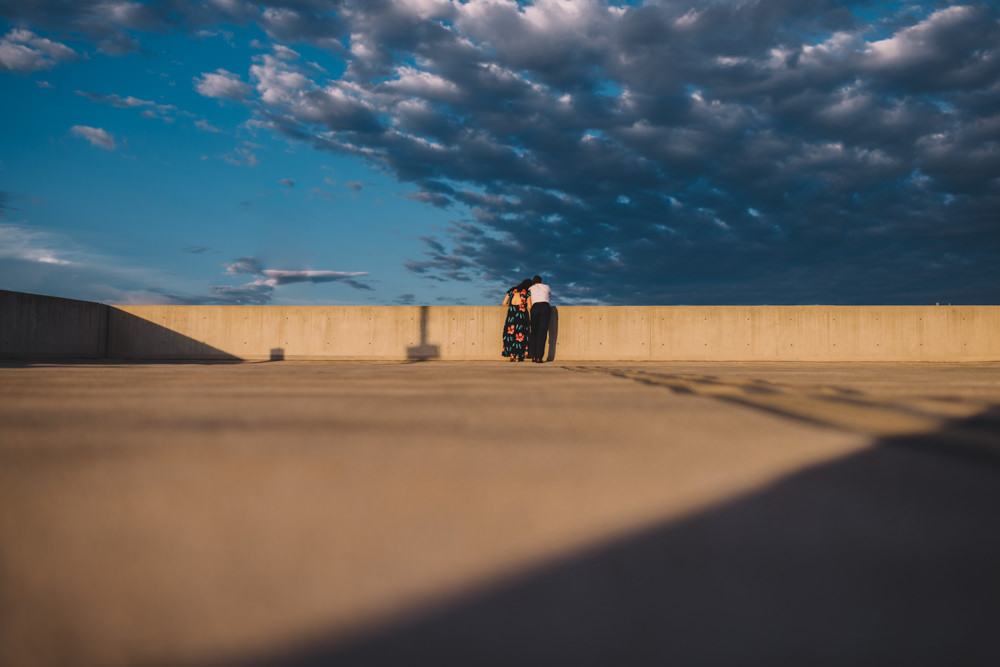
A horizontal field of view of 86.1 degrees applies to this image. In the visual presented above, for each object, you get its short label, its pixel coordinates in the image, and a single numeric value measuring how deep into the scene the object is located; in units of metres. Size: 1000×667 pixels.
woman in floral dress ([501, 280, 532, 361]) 11.35
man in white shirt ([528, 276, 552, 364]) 10.70
